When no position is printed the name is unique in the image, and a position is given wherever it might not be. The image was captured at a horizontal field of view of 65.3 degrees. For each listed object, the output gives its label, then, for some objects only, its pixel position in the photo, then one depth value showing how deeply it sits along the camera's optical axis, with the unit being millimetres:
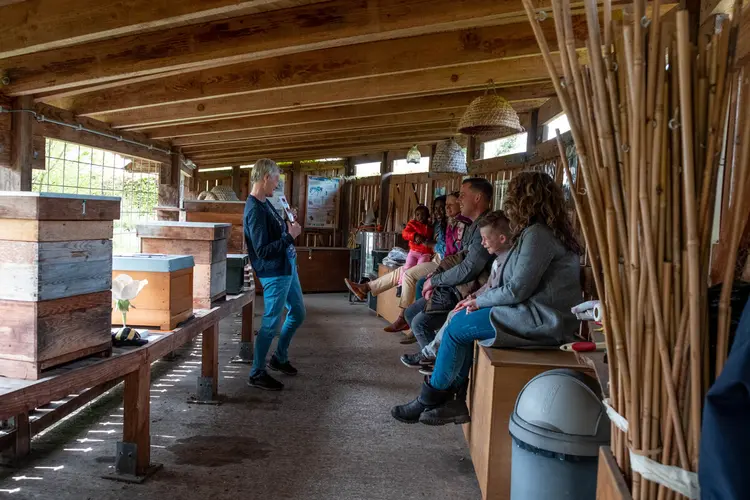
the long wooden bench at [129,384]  2123
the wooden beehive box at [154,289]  3066
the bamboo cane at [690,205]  1209
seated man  4137
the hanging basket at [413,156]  8695
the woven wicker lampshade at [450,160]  7172
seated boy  3576
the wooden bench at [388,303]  7238
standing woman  4141
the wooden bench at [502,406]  2678
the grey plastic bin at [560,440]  2092
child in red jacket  6672
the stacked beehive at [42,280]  2143
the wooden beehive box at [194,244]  3783
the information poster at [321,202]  11898
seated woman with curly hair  2955
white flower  2873
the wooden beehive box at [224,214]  5293
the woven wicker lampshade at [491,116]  4688
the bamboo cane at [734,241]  1237
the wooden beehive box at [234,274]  4691
